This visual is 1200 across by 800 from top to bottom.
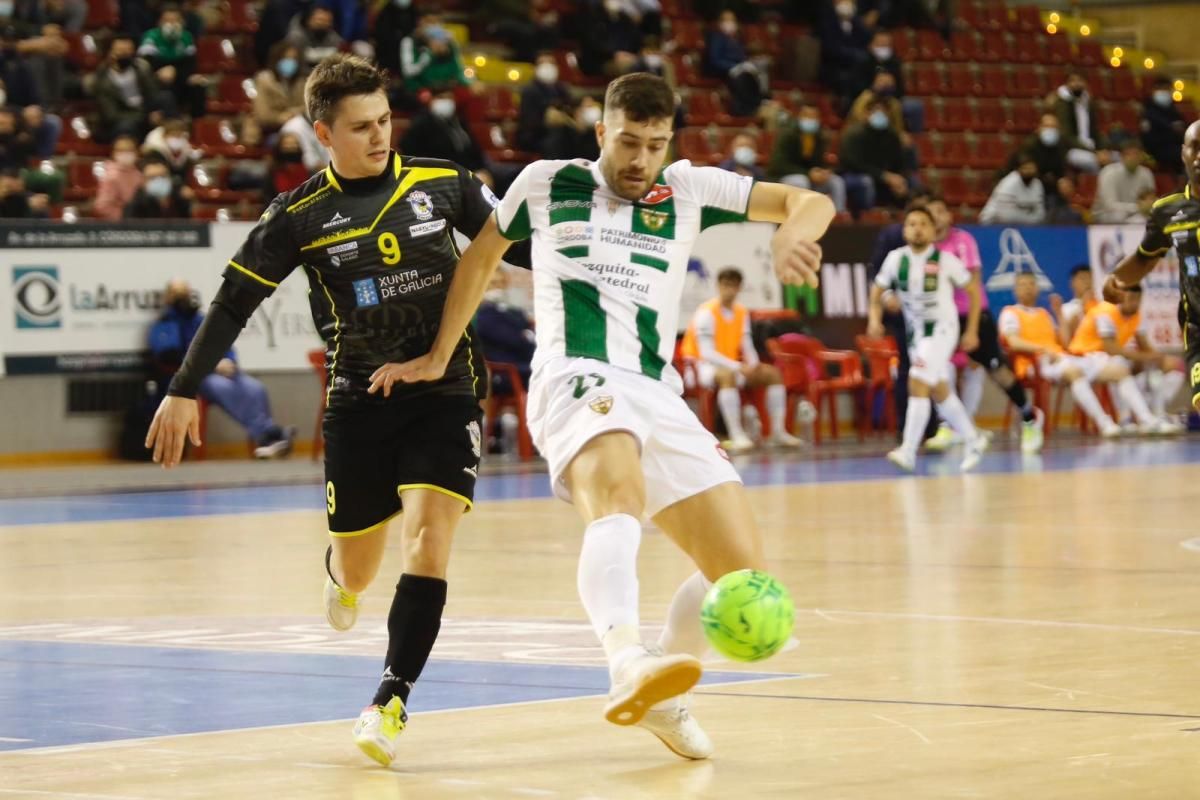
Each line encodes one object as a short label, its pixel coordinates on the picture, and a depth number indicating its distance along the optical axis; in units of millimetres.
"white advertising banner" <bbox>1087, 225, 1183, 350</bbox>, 27641
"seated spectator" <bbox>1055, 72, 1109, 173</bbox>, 30203
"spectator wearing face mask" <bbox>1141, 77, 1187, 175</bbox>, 32031
